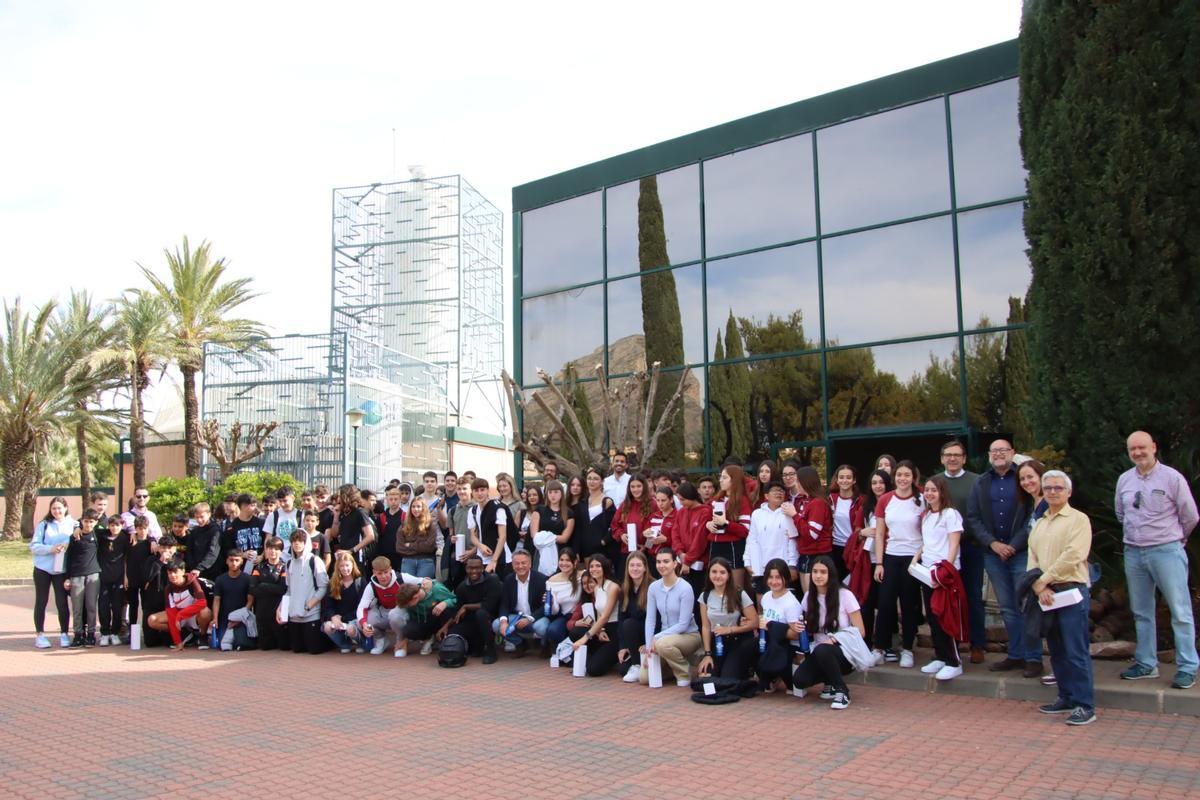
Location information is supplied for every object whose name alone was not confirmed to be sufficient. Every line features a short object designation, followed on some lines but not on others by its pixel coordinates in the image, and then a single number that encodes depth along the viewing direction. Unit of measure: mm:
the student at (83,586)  11883
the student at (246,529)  11969
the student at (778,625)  7551
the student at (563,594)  9656
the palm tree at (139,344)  29250
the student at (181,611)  11406
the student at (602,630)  8844
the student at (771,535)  8531
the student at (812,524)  8477
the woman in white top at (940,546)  7559
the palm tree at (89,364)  30719
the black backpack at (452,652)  9539
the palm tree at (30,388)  30531
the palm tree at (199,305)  28688
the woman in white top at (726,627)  7824
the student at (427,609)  10109
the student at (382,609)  10305
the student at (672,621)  8219
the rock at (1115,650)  7695
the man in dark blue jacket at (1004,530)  7457
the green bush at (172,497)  21016
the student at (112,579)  11969
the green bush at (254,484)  19859
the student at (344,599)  10727
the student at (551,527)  10125
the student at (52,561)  11969
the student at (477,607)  9922
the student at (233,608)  11219
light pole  20391
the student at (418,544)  10906
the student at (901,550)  7953
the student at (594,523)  10133
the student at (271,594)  11023
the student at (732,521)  8891
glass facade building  14055
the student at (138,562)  11992
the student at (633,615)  8617
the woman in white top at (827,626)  7238
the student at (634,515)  9719
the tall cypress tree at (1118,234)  8188
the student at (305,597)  10766
